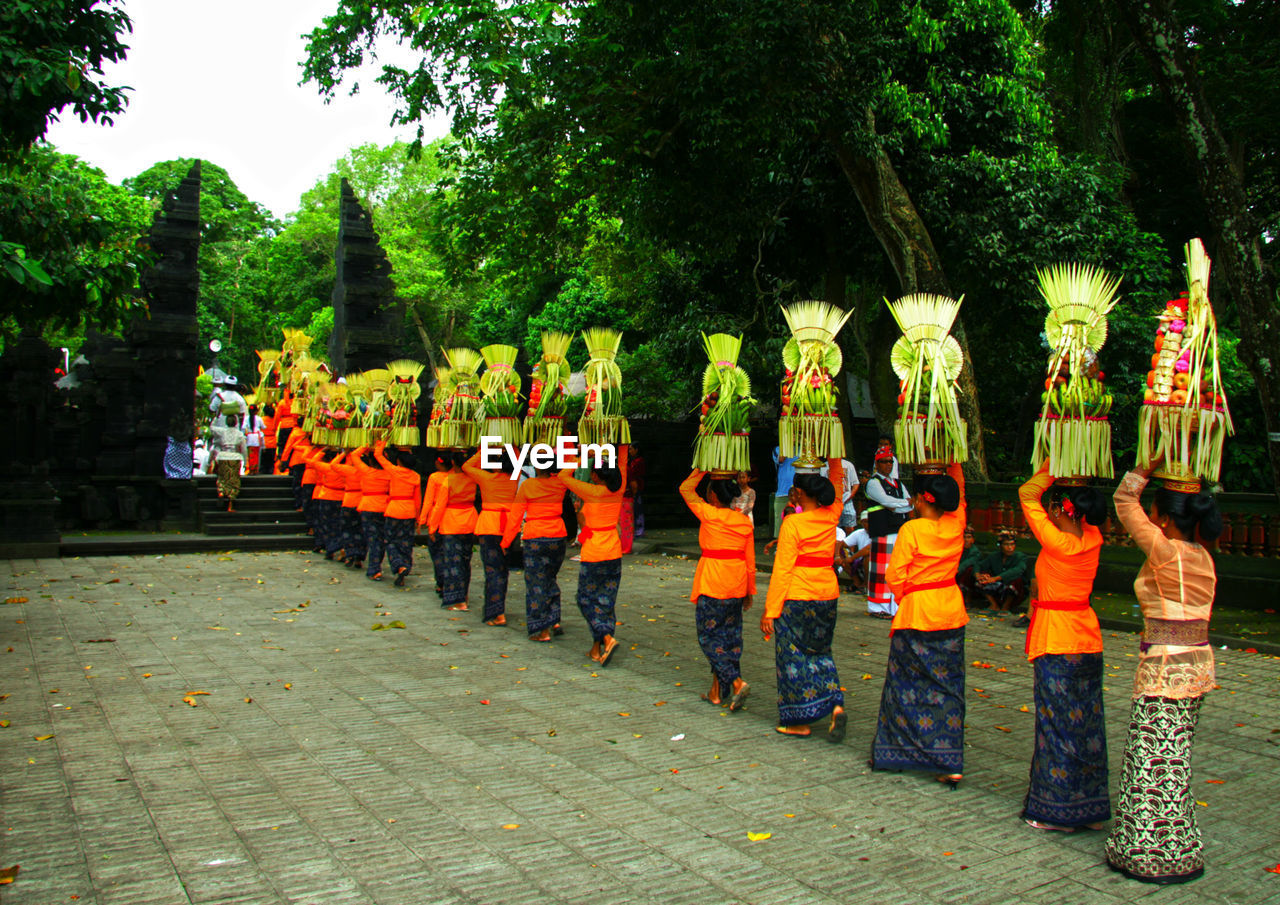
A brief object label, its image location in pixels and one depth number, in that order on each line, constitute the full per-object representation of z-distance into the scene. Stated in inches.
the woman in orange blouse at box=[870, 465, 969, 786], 190.7
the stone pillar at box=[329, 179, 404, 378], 757.9
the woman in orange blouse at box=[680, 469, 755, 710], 242.2
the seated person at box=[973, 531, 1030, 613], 382.9
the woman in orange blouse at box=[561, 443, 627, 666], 295.7
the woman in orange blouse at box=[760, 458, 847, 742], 218.1
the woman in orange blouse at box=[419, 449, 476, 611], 382.3
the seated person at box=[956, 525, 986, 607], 394.9
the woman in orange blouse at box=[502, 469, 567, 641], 323.0
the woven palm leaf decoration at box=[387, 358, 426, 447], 438.3
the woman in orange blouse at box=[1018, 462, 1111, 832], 167.0
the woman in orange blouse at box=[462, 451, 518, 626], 356.5
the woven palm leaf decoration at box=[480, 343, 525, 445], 341.4
